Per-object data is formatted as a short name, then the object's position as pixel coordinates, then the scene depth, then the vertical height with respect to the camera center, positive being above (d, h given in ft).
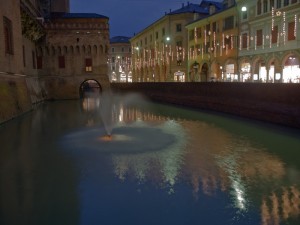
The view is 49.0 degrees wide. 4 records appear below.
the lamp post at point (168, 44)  166.48 +18.28
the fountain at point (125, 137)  40.70 -8.11
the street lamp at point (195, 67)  138.53 +5.36
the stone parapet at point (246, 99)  54.70 -4.36
